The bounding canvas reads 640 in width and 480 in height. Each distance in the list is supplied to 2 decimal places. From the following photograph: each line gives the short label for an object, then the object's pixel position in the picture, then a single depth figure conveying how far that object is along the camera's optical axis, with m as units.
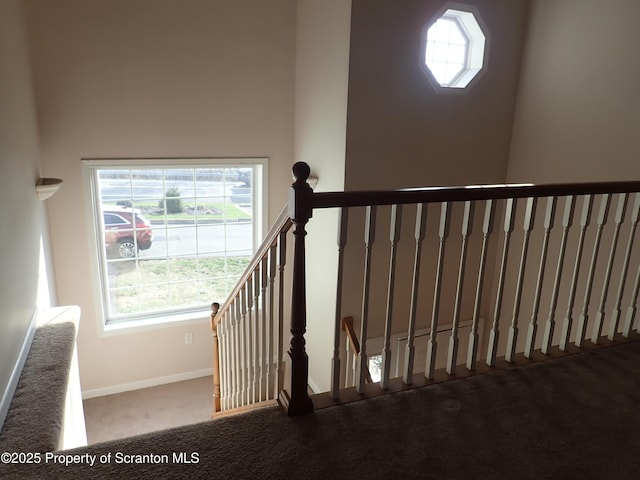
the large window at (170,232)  4.26
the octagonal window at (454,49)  3.85
